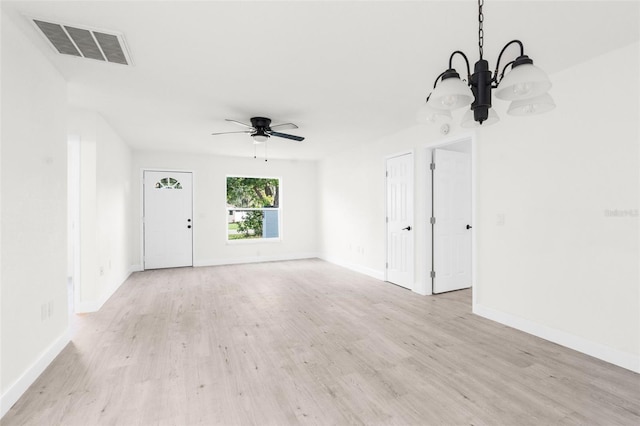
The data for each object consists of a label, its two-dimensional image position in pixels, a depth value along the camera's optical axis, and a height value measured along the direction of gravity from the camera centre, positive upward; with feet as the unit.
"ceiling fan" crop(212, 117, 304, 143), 13.51 +3.64
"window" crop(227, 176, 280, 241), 25.41 +0.49
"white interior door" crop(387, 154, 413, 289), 16.02 -0.40
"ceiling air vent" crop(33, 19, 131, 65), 7.14 +4.16
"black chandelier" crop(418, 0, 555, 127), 4.24 +1.73
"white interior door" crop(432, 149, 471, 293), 15.37 -0.41
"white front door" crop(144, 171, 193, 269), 21.91 -0.48
